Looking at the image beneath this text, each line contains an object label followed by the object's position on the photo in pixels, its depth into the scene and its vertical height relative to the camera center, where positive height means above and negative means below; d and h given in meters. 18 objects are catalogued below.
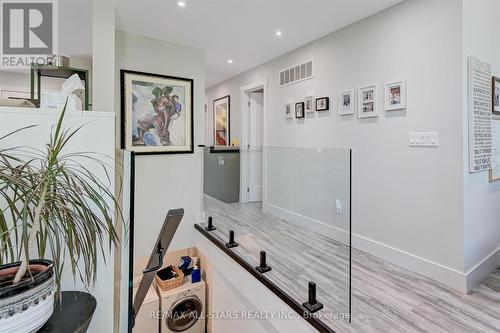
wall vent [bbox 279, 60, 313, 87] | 3.57 +1.32
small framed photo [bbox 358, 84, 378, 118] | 2.77 +0.69
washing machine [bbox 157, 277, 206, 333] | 3.00 -1.68
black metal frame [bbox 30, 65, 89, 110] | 2.17 +0.78
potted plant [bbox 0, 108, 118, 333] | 0.86 -0.26
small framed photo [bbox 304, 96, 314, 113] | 3.51 +0.83
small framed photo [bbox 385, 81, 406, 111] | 2.52 +0.69
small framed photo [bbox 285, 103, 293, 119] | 3.87 +0.81
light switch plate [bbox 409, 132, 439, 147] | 2.31 +0.24
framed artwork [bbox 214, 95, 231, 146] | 5.55 +0.99
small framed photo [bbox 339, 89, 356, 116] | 2.98 +0.73
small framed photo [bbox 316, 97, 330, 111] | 3.29 +0.78
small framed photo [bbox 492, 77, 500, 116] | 2.51 +0.68
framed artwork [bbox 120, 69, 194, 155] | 3.18 +0.66
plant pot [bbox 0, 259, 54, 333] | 0.84 -0.45
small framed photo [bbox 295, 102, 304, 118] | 3.65 +0.78
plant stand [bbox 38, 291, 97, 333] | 0.98 -0.60
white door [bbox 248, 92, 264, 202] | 4.98 +0.90
